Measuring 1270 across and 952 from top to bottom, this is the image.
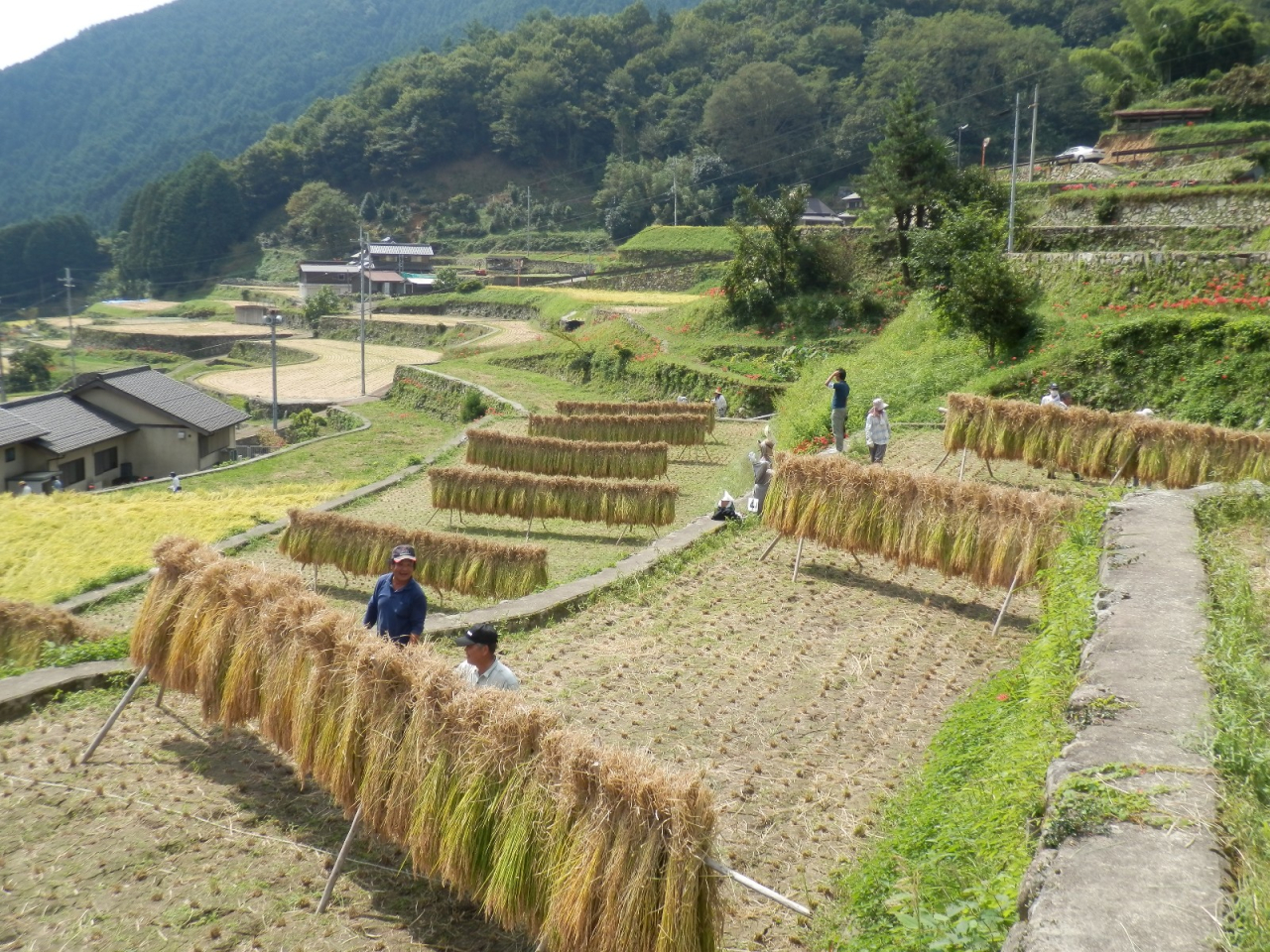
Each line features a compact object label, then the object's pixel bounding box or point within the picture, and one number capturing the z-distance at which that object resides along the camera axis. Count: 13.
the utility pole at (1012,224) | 26.48
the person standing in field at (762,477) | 15.45
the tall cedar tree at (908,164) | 34.03
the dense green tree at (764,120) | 88.88
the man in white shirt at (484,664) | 5.93
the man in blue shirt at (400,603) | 7.02
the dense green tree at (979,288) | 22.61
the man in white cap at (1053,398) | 16.28
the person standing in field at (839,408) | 16.55
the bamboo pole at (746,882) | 4.47
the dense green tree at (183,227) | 98.69
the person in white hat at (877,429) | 15.67
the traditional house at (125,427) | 31.34
